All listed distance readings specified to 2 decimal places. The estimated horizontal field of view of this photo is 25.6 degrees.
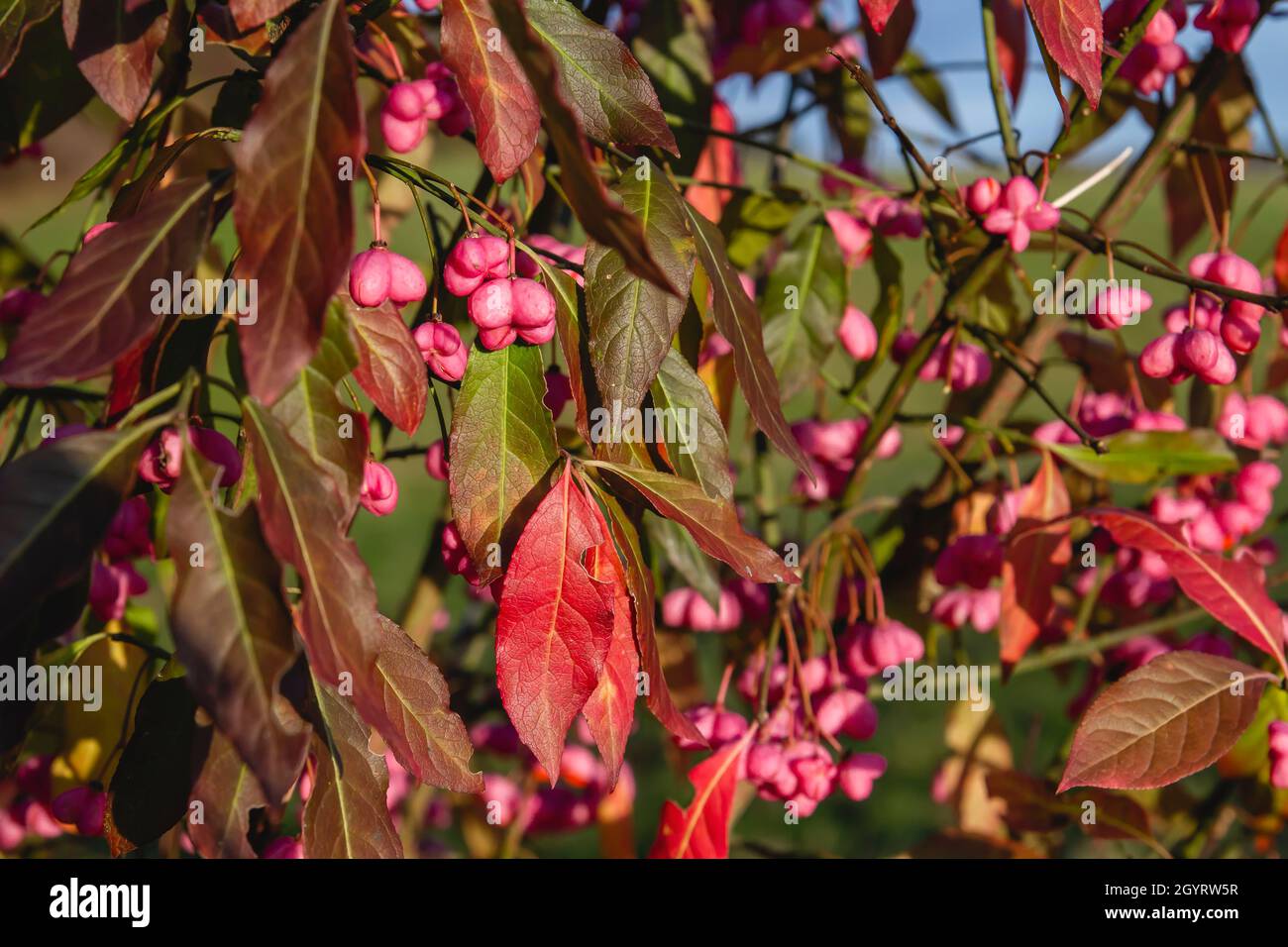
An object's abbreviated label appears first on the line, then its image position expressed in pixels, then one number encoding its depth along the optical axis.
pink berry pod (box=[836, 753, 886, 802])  0.56
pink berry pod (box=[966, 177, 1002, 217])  0.52
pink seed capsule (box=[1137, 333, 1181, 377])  0.53
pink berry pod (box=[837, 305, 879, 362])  0.58
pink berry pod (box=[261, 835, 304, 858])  0.49
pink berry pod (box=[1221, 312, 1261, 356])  0.52
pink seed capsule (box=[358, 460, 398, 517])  0.47
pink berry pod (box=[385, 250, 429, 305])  0.46
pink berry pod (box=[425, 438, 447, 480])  0.51
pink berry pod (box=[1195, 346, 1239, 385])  0.52
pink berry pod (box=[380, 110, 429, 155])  0.49
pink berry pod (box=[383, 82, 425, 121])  0.49
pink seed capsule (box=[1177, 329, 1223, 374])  0.52
